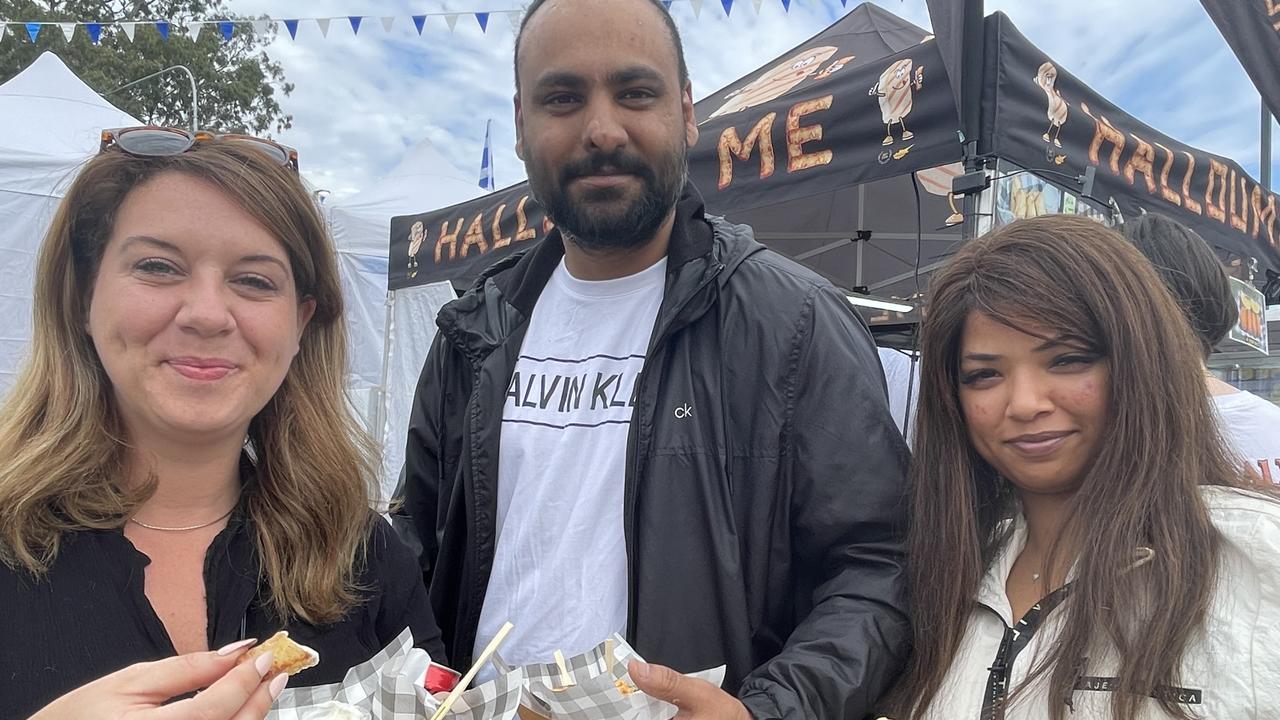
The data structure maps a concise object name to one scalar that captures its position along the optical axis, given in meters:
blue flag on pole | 15.72
